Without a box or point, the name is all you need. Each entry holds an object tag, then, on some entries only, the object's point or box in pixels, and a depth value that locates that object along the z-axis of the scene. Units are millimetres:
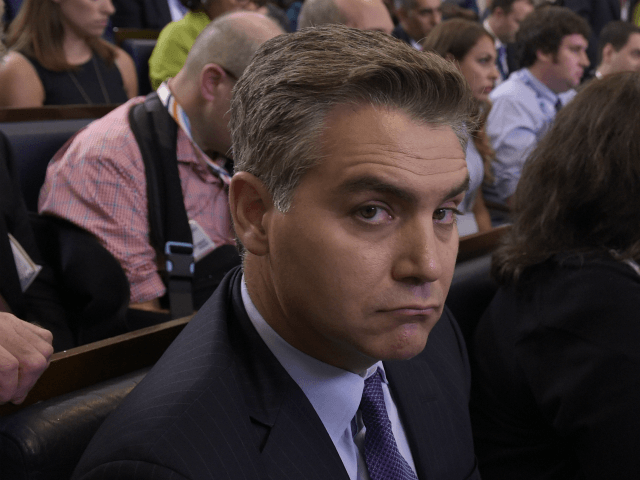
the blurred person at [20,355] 731
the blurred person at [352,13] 2709
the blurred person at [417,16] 4289
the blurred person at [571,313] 1149
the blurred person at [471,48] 3209
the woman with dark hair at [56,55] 2529
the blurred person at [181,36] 2842
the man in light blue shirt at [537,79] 3279
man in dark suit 711
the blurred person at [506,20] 4961
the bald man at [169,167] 1731
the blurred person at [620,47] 4359
